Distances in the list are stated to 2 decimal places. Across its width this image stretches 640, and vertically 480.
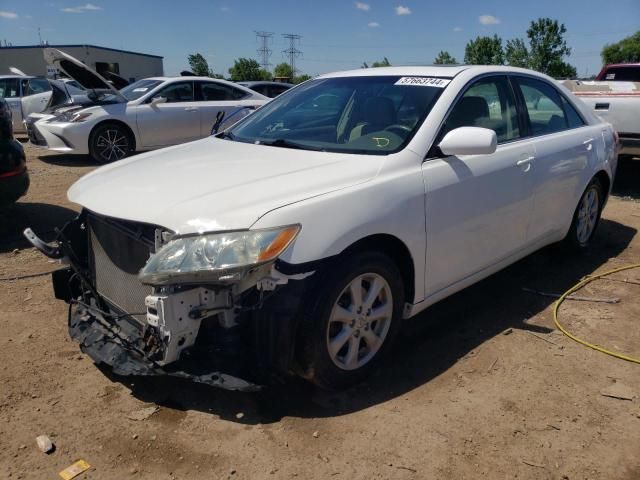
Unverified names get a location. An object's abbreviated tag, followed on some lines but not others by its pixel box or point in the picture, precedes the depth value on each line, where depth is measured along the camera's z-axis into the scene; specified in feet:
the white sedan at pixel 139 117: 32.55
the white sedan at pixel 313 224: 8.33
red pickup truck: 35.27
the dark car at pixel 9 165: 17.79
